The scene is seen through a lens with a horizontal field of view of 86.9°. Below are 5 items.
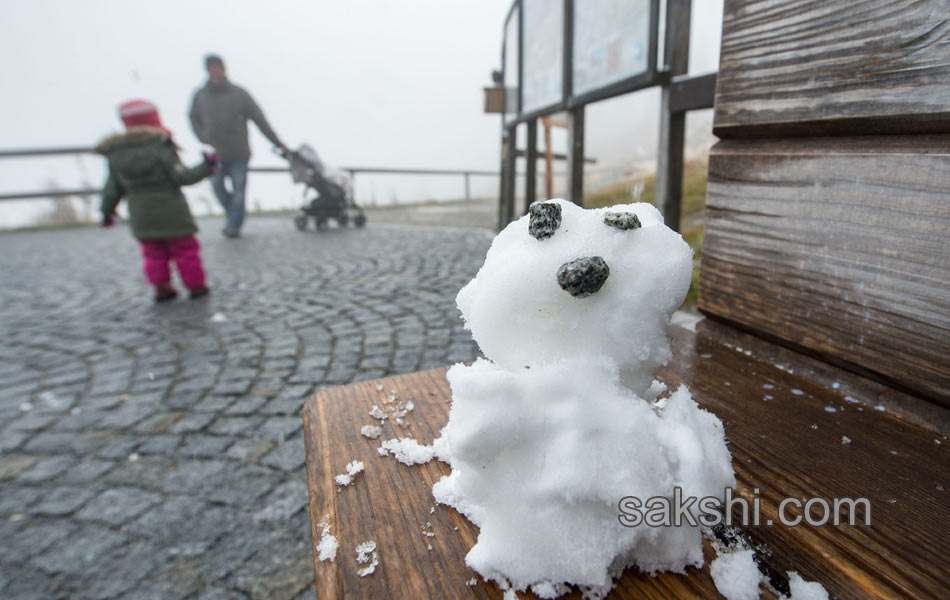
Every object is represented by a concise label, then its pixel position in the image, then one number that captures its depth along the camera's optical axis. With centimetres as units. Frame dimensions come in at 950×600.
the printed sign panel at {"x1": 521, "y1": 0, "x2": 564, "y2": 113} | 451
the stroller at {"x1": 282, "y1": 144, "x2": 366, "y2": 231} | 807
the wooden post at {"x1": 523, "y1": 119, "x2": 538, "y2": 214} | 549
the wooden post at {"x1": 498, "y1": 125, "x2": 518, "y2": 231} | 625
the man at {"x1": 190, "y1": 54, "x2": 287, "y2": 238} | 714
